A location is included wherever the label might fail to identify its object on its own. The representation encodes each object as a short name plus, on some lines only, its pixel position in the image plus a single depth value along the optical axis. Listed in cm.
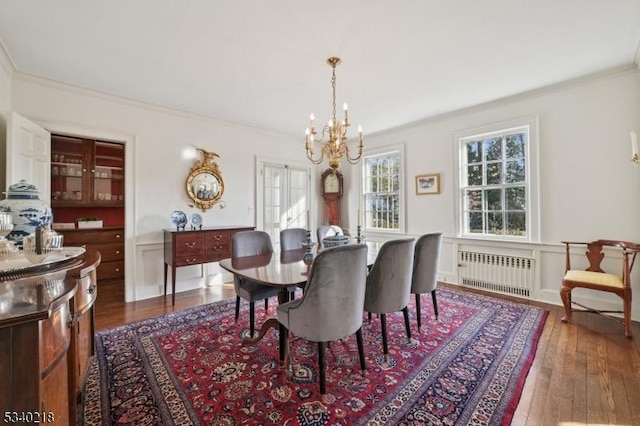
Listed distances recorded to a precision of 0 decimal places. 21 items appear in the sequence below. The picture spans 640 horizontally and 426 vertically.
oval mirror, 403
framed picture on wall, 427
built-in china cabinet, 404
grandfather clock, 554
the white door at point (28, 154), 244
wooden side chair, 248
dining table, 185
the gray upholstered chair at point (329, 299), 169
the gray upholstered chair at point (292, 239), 318
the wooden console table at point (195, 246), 348
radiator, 347
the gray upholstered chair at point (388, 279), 209
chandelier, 257
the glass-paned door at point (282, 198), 490
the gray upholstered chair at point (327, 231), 366
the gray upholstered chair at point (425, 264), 257
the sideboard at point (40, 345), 78
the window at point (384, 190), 480
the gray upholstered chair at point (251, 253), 247
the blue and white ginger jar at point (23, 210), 155
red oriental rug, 157
